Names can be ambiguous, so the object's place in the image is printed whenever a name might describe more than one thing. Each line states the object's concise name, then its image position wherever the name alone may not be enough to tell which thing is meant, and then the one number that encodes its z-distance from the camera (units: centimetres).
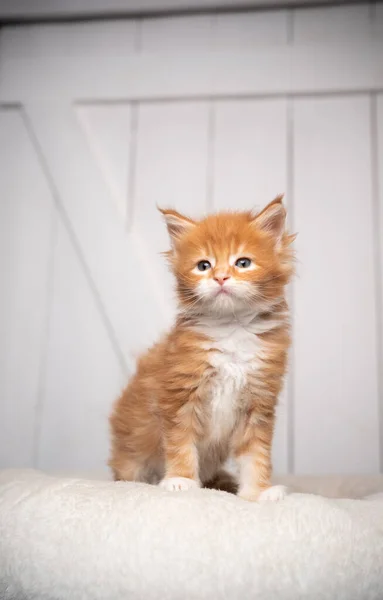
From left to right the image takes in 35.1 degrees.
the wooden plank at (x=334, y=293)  176
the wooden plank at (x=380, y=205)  176
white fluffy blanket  77
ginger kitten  105
